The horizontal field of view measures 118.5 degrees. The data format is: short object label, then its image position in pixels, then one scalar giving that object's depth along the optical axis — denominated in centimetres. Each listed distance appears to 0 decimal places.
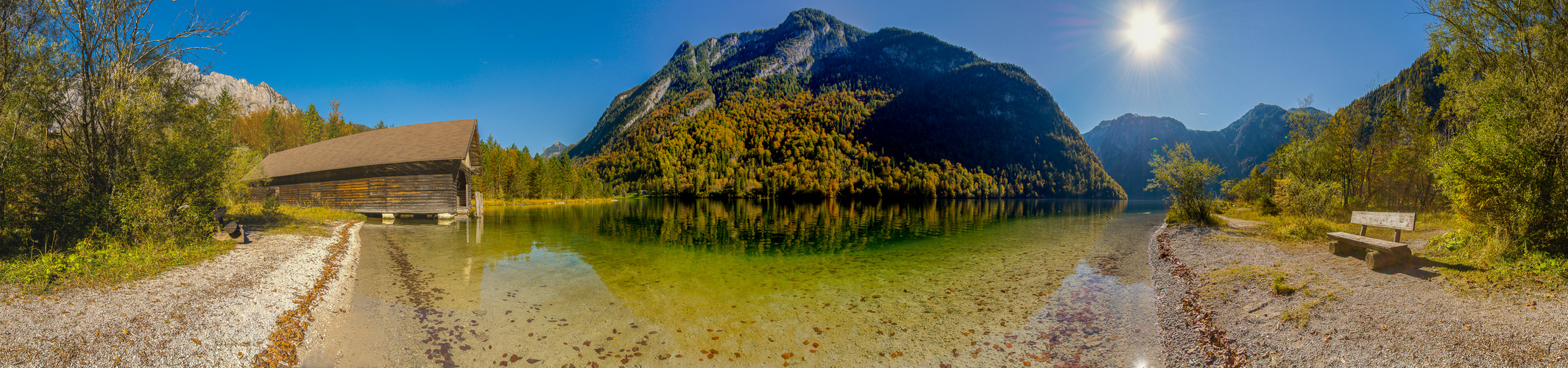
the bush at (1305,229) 1561
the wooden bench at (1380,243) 973
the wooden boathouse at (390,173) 2994
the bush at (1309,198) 1914
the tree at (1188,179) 2358
